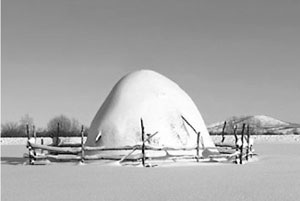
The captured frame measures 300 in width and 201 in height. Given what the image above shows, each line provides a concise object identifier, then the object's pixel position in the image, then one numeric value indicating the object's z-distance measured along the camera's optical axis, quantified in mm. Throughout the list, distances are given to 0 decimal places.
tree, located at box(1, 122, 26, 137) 62250
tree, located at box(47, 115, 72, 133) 71750
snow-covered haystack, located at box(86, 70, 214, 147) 17672
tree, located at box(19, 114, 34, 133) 72881
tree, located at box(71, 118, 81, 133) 69012
